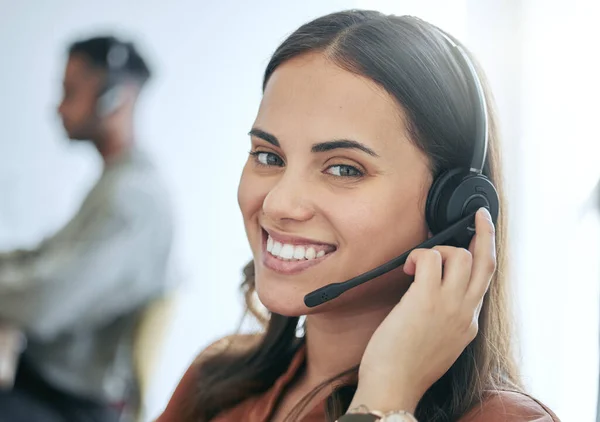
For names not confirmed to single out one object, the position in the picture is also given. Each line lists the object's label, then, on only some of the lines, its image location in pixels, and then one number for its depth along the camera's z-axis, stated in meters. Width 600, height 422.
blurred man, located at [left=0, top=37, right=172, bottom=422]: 1.62
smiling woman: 0.99
